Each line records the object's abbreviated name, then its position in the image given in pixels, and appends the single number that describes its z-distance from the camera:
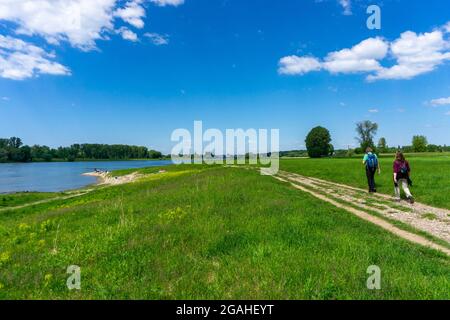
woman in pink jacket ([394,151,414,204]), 16.72
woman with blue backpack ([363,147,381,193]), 20.45
